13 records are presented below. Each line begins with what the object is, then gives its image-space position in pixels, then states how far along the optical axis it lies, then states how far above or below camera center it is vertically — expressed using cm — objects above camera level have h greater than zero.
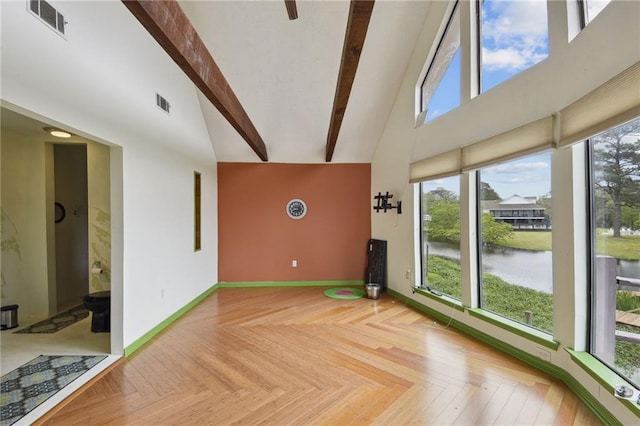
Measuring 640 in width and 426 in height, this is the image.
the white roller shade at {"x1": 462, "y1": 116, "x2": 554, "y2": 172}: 225 +63
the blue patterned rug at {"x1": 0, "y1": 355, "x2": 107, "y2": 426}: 186 -136
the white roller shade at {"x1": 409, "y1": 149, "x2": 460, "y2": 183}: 325 +60
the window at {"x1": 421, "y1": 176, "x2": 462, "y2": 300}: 346 -35
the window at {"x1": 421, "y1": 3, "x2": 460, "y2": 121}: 342 +188
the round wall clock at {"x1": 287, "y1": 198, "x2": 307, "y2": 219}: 552 +6
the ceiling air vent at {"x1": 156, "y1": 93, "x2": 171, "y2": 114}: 302 +130
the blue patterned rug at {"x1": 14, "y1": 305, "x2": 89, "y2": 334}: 316 -138
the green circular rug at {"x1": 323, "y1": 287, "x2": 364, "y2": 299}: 472 -150
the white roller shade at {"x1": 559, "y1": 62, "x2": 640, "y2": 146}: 157 +68
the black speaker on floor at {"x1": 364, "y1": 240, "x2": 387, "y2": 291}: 500 -102
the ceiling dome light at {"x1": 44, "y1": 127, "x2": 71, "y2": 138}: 304 +96
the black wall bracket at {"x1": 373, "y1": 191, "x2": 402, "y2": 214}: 450 +13
